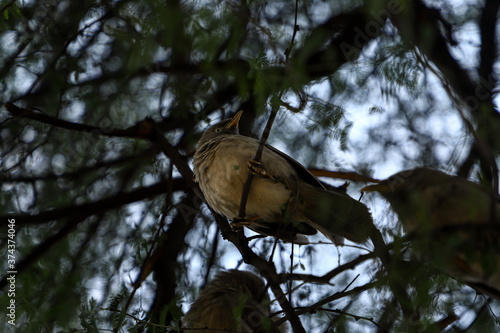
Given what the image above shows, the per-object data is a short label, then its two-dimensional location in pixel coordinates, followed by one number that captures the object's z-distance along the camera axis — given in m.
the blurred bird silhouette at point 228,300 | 7.63
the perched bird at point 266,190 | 6.69
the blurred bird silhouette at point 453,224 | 4.07
